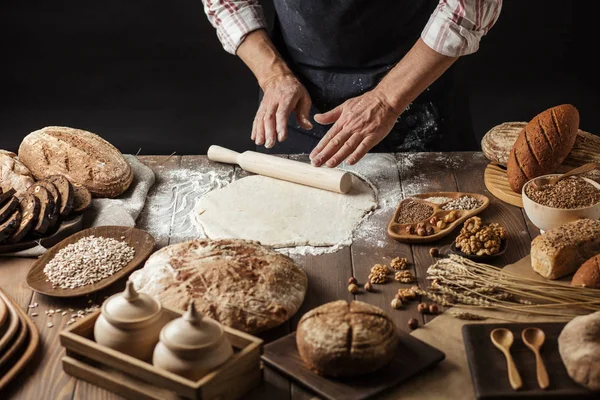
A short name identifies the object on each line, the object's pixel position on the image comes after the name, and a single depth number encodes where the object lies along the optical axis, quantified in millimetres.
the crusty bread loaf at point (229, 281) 2316
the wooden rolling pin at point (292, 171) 3113
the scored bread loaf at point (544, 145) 3014
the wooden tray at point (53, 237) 2764
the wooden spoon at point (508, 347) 2021
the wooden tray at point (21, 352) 2160
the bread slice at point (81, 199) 2961
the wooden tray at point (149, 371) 1968
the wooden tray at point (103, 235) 2516
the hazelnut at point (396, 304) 2445
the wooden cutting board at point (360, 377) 2053
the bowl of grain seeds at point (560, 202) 2723
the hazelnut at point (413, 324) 2352
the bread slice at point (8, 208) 2793
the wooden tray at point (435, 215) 2789
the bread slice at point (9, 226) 2738
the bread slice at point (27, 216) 2768
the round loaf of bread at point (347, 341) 2039
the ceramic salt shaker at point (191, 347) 1956
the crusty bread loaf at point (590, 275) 2424
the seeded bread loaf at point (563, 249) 2512
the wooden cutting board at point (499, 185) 3045
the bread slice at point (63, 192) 2895
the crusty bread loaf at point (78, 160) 3139
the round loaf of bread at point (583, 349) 1981
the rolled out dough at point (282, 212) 2855
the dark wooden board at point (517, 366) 1990
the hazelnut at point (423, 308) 2420
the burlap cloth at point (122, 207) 2932
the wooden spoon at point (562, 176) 2896
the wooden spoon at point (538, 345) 2019
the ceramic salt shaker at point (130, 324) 2051
